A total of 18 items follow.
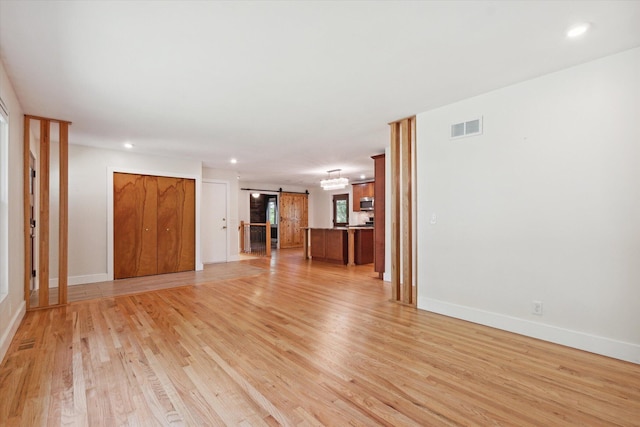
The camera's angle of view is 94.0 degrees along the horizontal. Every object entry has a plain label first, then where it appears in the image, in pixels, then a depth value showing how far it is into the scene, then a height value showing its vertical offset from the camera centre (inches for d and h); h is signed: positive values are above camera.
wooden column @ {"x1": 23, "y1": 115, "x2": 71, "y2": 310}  147.3 +2.5
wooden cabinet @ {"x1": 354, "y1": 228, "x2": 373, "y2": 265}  295.1 -31.7
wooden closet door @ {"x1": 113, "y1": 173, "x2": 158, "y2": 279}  229.8 -7.5
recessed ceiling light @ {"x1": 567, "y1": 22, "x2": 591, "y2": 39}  82.6 +51.9
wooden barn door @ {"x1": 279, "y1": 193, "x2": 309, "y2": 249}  456.1 -5.3
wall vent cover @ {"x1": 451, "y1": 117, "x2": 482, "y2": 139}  131.0 +38.6
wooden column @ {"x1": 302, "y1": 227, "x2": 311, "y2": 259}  331.9 -30.6
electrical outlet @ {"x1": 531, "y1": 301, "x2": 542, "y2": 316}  113.8 -36.3
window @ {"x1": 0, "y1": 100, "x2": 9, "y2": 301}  111.7 +6.0
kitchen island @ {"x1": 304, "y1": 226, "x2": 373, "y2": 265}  292.7 -30.8
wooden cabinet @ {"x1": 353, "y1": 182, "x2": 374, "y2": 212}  358.6 +27.8
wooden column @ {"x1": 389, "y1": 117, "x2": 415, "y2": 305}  159.2 +2.8
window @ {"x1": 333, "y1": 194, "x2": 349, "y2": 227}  458.0 +6.7
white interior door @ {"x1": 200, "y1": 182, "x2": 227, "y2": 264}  300.8 -7.2
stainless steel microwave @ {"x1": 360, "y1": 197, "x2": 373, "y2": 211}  369.4 +12.8
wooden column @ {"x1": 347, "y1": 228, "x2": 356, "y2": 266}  289.0 -31.1
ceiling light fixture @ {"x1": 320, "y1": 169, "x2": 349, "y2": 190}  300.7 +31.7
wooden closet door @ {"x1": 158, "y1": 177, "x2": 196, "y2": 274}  250.5 -8.4
